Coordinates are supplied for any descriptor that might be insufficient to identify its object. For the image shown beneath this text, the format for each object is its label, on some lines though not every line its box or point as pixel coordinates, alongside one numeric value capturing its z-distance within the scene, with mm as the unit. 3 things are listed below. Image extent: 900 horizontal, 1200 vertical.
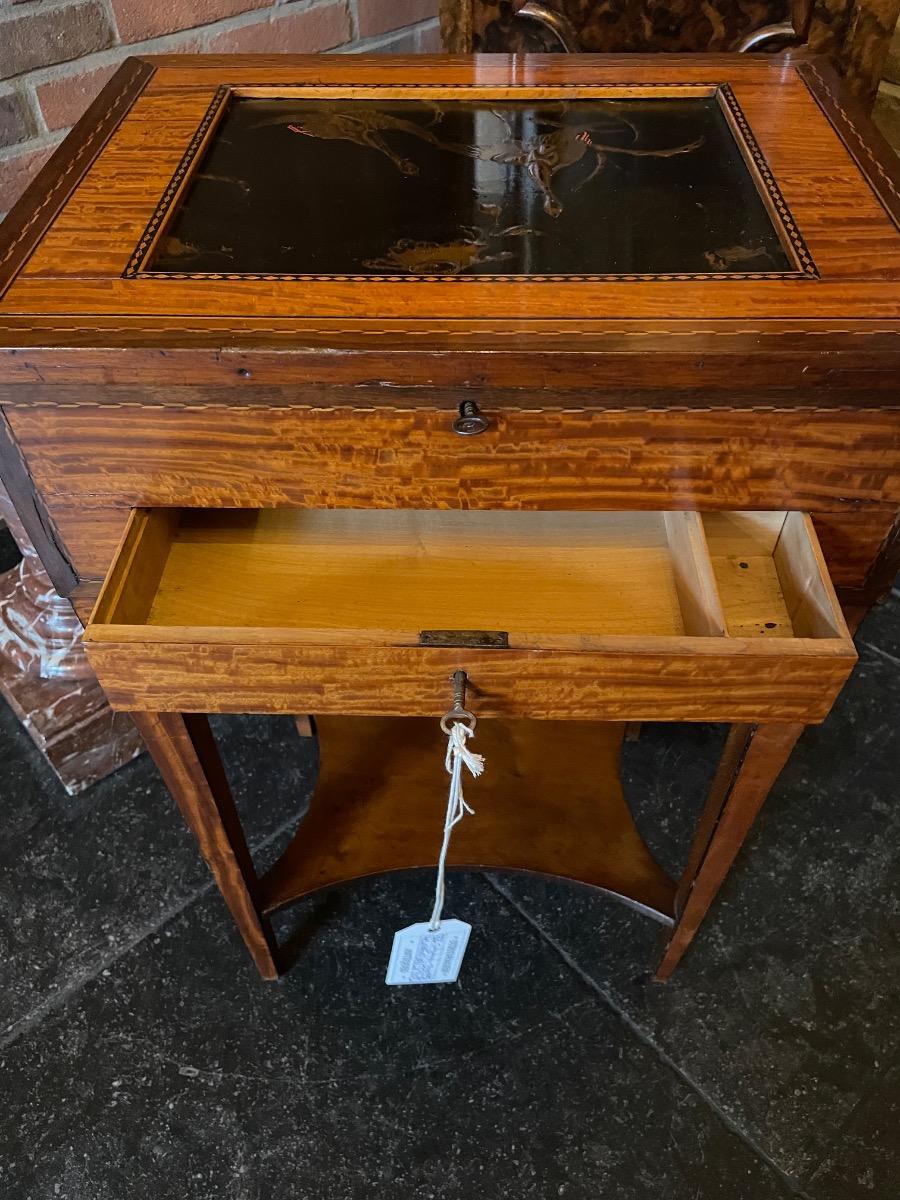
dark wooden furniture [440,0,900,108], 1052
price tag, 863
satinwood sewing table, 627
